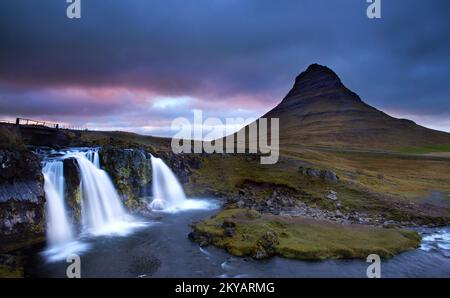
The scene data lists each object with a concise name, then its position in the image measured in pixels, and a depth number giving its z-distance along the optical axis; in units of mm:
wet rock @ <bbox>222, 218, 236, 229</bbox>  36344
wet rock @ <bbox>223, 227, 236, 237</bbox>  34219
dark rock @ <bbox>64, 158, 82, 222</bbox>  37481
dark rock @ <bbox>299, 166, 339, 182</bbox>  62938
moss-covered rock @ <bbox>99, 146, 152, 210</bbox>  47938
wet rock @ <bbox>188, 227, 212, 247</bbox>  33469
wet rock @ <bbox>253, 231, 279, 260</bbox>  30106
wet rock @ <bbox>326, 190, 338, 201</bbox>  55094
